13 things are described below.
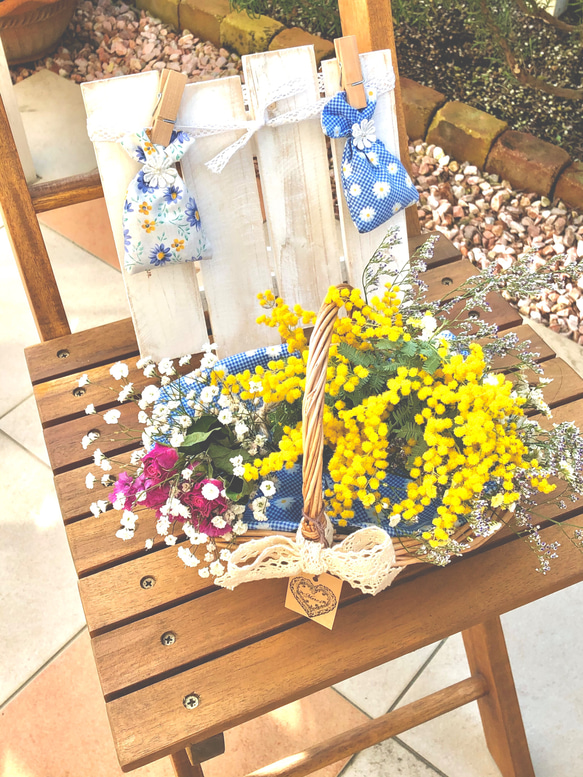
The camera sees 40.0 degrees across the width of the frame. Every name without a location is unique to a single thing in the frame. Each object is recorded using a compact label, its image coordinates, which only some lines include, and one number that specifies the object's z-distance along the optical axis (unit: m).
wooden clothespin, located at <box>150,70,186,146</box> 1.37
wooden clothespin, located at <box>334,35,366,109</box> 1.44
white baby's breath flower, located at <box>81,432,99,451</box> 1.39
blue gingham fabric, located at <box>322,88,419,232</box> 1.46
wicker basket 0.97
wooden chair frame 1.07
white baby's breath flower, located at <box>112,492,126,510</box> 1.08
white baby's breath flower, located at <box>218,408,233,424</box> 1.10
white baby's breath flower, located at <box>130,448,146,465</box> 1.12
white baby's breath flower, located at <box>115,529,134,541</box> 1.07
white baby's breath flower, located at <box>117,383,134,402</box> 1.19
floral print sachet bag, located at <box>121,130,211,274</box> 1.40
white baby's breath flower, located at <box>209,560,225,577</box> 1.08
